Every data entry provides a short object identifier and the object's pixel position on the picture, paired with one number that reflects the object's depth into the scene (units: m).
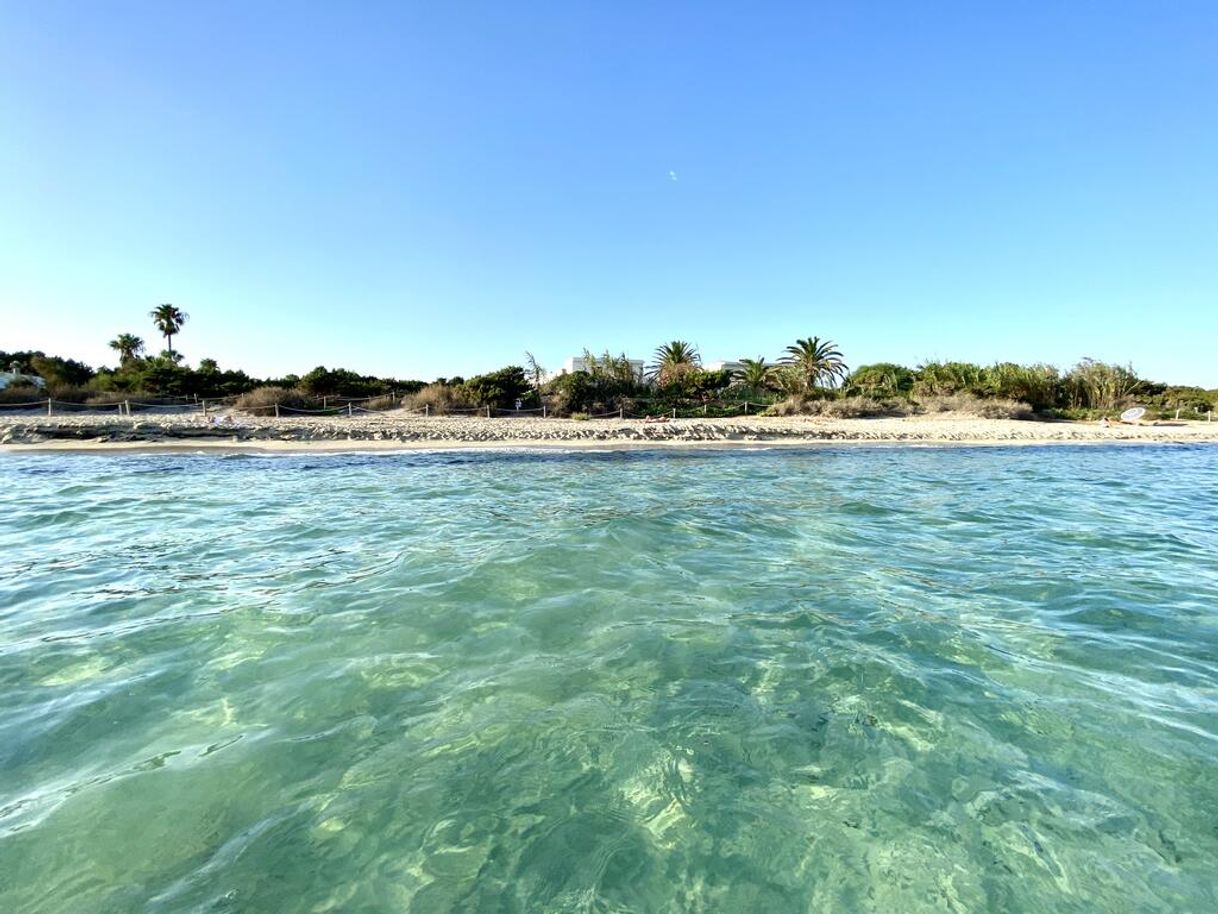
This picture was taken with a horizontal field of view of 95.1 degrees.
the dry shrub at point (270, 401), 27.77
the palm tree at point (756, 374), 39.53
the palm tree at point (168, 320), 54.25
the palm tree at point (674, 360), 40.88
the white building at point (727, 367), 42.26
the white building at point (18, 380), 32.96
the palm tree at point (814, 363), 38.28
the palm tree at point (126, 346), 52.53
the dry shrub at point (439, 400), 30.07
